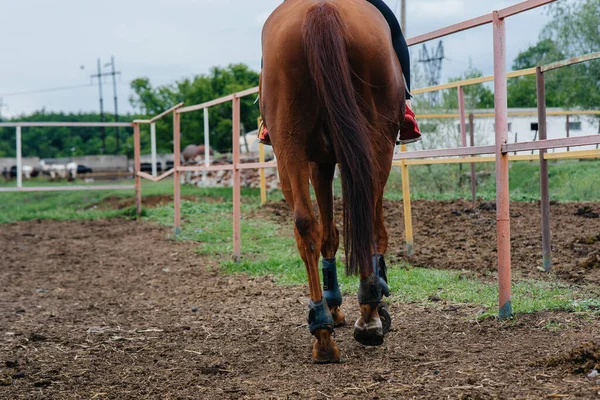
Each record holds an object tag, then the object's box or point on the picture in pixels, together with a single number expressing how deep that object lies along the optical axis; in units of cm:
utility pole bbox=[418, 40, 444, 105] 4352
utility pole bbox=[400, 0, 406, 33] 2478
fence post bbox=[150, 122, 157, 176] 1133
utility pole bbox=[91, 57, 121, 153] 6988
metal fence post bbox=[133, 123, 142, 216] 1251
